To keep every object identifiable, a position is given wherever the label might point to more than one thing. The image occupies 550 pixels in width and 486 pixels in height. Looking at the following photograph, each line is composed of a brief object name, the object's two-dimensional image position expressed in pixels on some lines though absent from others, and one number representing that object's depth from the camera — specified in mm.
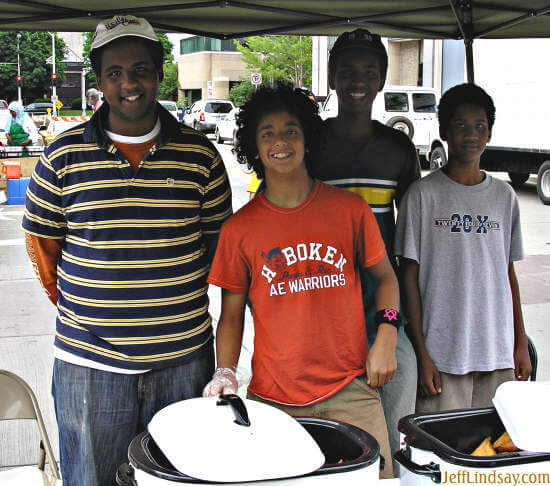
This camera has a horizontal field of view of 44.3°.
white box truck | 12703
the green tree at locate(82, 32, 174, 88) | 67212
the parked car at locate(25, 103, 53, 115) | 47222
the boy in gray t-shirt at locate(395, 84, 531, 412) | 2523
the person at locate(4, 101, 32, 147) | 13789
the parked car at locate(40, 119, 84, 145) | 18178
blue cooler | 11992
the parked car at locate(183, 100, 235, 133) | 28969
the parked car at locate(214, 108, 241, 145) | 24750
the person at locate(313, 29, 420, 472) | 2631
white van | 17984
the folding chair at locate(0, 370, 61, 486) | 2459
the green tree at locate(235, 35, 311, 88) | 36250
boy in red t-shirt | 1999
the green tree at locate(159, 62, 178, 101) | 65375
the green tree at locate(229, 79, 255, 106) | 41938
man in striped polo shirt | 2107
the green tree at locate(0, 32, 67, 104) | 67250
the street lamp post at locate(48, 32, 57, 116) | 34644
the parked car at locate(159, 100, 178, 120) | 34062
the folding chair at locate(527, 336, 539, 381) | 2910
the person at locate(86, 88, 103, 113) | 14344
